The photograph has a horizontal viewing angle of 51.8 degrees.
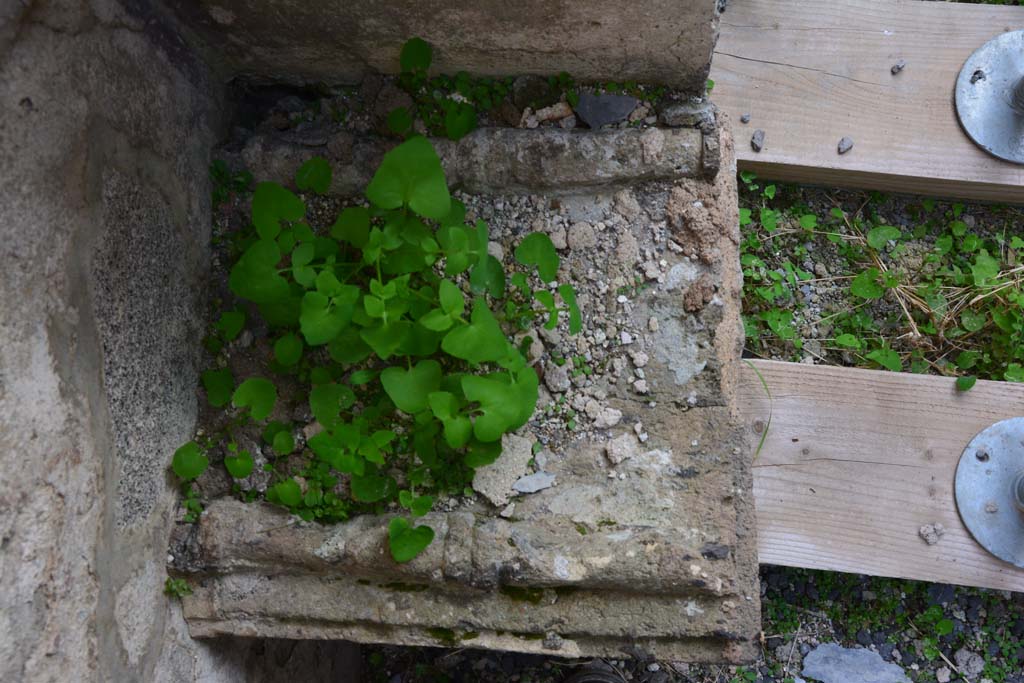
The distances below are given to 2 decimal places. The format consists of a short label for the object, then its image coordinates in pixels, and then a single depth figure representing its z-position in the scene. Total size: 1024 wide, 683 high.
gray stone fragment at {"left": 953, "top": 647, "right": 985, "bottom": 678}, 0.84
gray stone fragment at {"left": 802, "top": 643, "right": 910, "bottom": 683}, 0.84
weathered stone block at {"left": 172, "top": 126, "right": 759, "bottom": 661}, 0.62
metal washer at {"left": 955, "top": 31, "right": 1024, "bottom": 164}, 0.80
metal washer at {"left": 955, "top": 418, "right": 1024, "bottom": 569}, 0.78
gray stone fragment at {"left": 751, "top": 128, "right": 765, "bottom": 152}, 0.80
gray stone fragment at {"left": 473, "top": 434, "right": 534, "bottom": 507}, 0.64
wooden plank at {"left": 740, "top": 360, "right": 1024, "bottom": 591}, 0.78
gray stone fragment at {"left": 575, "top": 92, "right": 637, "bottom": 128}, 0.68
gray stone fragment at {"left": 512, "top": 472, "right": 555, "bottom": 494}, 0.64
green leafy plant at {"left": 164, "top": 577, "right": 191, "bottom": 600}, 0.64
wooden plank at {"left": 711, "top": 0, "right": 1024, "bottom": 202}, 0.80
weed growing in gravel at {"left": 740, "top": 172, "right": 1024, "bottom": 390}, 0.82
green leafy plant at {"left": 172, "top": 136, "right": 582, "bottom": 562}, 0.60
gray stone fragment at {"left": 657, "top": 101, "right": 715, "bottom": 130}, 0.67
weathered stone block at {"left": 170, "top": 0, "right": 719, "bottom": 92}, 0.63
